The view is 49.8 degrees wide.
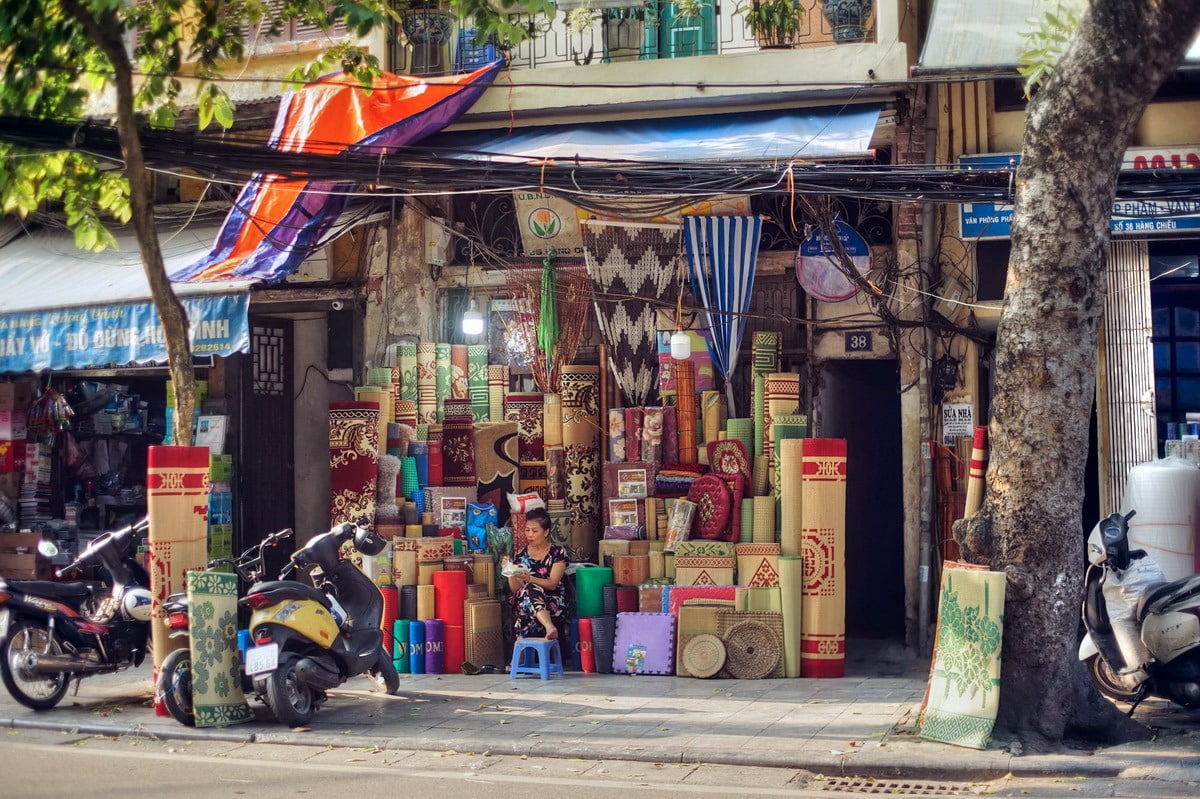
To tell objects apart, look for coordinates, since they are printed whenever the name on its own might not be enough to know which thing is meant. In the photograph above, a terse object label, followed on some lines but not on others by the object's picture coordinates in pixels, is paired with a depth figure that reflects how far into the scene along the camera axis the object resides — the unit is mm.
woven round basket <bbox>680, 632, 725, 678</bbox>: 9711
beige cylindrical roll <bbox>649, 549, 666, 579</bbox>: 10438
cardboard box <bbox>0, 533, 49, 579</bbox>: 13273
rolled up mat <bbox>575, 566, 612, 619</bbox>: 10352
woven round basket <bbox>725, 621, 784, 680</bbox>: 9641
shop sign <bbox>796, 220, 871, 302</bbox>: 10977
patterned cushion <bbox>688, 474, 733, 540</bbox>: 10250
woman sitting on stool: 10062
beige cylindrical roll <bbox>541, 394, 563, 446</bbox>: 11195
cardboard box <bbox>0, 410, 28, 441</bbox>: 13789
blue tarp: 9852
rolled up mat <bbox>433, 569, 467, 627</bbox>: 10305
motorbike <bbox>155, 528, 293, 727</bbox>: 8102
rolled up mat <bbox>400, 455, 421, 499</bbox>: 11195
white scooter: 7254
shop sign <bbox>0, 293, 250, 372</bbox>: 10883
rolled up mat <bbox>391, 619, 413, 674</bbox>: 10453
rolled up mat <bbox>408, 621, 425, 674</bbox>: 10375
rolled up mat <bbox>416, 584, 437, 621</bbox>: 10398
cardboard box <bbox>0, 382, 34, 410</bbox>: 13797
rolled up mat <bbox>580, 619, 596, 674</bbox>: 10195
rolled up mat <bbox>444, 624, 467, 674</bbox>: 10344
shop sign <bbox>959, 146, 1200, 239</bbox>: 10219
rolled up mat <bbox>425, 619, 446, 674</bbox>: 10336
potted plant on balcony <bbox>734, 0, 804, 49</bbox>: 10914
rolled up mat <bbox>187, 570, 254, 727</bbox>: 8070
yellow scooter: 7988
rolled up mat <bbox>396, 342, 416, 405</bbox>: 11391
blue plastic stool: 9883
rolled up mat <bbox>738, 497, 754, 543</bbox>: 10217
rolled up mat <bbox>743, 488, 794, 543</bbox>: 10117
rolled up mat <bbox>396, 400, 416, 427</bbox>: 11305
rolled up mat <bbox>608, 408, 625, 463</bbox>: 10898
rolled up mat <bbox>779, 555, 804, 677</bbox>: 9648
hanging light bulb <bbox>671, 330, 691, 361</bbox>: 10570
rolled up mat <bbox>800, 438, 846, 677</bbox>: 9602
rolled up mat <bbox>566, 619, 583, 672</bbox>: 10373
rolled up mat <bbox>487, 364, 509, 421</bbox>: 11688
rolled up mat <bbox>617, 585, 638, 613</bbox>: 10266
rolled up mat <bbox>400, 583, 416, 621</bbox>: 10539
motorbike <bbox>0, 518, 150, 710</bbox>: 8578
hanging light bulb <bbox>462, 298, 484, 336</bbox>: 11578
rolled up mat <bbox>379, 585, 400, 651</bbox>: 10516
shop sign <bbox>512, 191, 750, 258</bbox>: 11508
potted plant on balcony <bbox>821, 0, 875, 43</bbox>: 10812
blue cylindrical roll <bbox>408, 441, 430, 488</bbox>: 11289
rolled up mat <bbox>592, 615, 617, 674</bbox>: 10203
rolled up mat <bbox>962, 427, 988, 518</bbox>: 7484
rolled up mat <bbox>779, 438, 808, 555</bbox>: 9797
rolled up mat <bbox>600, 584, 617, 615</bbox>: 10320
